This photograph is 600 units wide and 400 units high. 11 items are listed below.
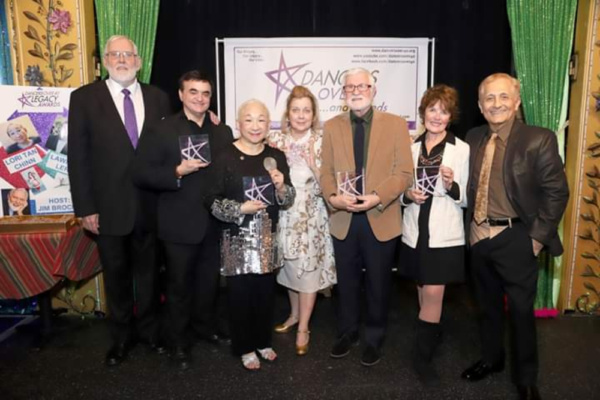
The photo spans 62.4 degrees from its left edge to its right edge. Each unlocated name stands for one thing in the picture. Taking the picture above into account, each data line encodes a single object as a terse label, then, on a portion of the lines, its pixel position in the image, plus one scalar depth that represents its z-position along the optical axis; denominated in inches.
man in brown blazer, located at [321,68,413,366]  103.1
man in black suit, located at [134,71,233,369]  102.7
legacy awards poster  124.0
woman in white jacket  100.2
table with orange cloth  116.6
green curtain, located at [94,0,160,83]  131.6
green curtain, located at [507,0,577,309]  129.0
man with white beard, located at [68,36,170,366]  107.5
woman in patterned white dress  111.0
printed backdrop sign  154.2
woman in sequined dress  97.0
